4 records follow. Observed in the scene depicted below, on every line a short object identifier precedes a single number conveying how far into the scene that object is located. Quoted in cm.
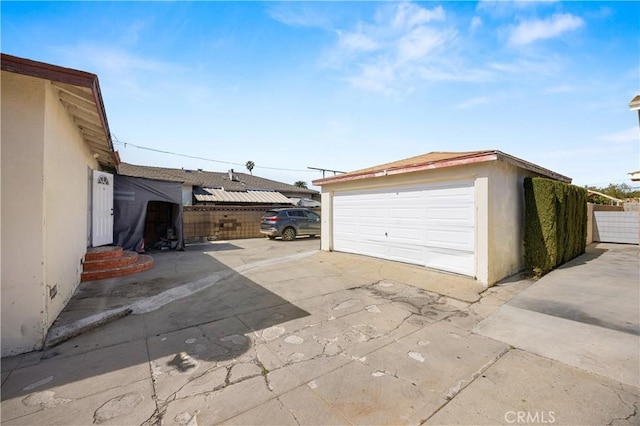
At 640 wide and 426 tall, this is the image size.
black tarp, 929
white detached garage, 547
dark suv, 1289
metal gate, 1099
